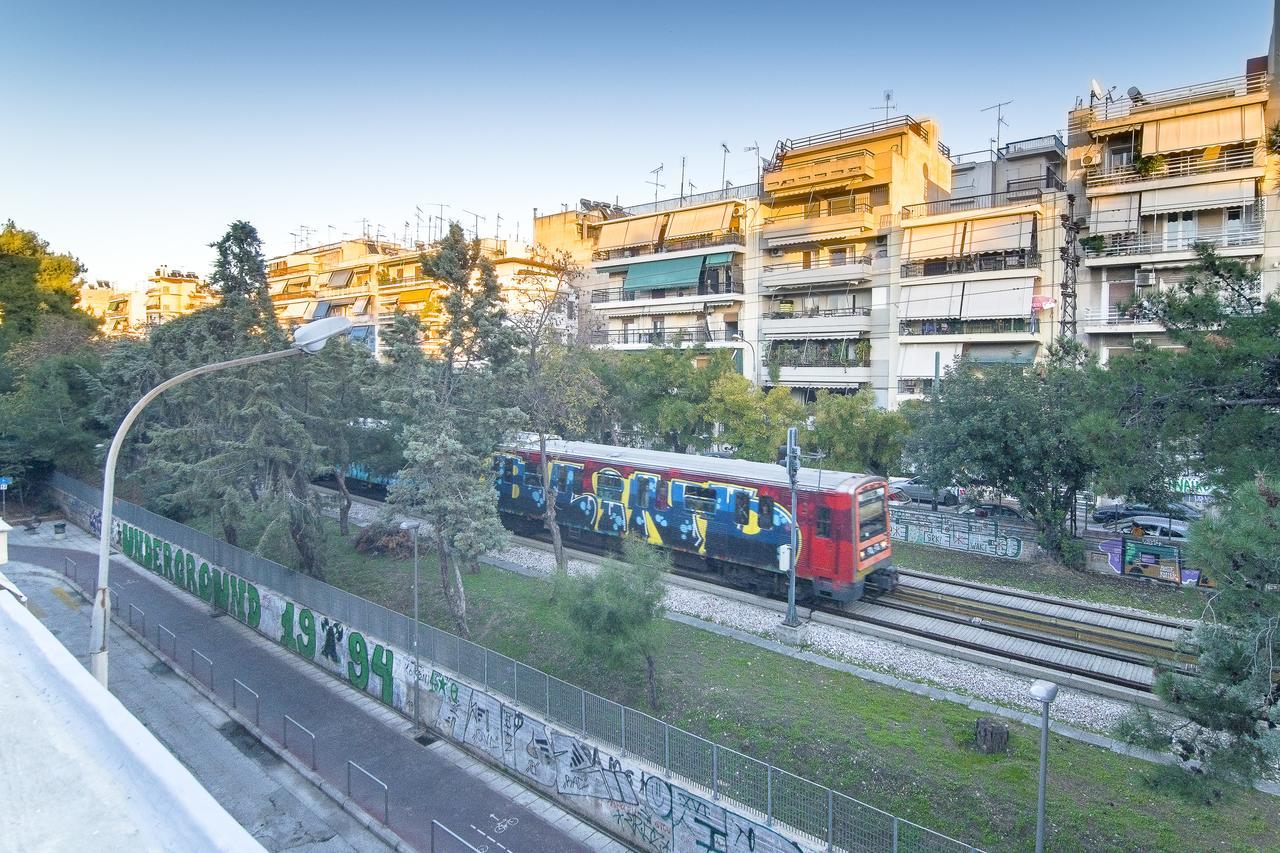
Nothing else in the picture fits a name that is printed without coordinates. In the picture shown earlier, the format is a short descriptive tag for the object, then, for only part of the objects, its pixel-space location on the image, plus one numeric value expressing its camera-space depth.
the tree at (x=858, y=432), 27.14
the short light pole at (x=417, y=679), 15.79
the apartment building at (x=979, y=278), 34.97
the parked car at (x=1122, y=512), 24.67
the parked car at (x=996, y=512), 26.54
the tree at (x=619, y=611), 13.35
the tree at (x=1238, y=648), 7.05
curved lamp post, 10.51
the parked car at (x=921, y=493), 31.30
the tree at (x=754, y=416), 27.55
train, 17.72
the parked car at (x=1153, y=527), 24.16
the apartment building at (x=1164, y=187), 31.09
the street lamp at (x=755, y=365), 42.72
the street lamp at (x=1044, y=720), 8.43
